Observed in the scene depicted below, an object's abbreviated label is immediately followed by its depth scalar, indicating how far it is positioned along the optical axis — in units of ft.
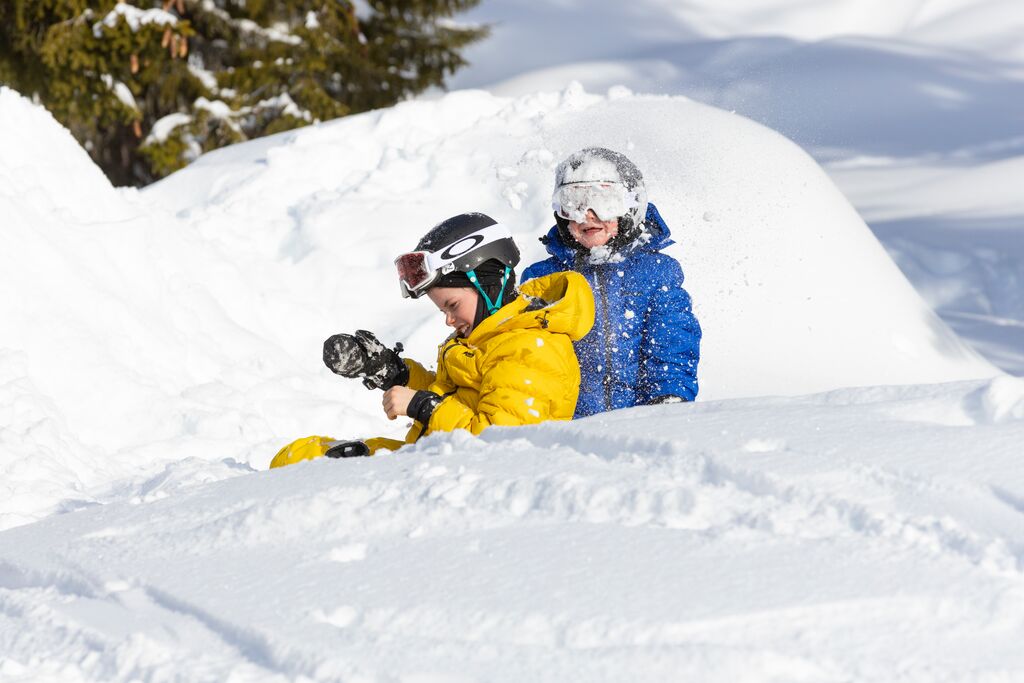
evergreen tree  87.51
